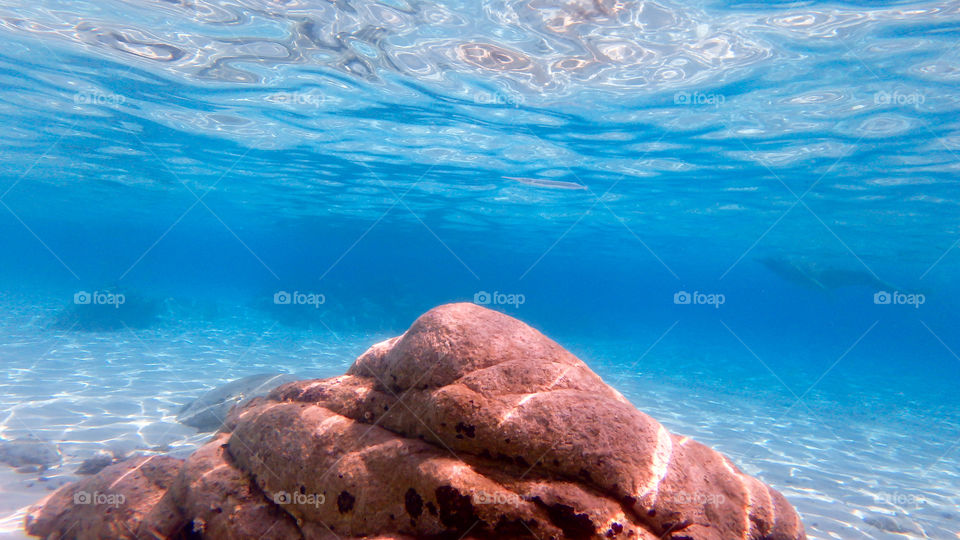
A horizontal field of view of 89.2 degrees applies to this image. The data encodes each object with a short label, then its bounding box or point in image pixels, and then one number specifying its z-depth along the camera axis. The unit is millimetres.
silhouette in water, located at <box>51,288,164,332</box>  25078
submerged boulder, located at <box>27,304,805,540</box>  3061
